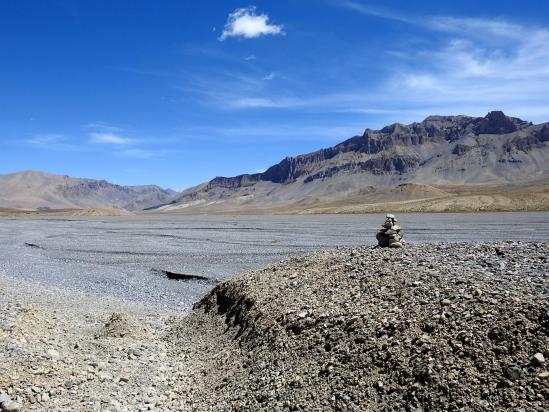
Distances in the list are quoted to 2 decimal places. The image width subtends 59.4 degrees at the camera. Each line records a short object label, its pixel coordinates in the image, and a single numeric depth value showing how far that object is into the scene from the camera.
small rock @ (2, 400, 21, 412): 7.62
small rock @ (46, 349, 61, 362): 9.83
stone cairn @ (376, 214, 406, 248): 14.10
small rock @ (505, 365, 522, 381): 6.61
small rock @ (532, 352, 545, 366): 6.64
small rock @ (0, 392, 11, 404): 7.73
